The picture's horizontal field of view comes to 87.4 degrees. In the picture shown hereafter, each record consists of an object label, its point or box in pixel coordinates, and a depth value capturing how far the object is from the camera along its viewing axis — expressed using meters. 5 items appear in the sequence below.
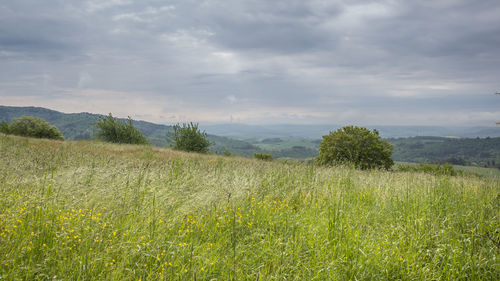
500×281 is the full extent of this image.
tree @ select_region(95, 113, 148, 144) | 38.75
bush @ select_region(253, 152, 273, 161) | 29.59
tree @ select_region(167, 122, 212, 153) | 34.50
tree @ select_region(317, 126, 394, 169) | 20.97
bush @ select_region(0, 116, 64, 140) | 48.38
